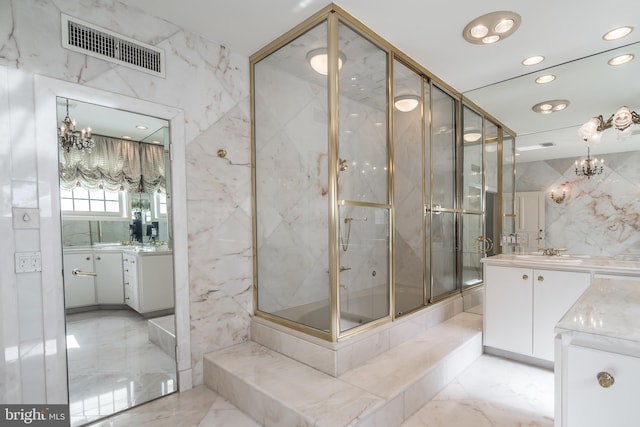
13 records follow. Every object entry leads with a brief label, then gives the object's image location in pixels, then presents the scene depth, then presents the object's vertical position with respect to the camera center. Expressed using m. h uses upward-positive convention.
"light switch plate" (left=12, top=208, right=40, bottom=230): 1.69 -0.04
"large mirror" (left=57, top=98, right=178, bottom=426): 1.93 -0.34
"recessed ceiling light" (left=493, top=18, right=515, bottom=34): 2.22 +1.28
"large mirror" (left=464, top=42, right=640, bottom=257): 2.29 +0.37
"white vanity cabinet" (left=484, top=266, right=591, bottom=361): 2.39 -0.84
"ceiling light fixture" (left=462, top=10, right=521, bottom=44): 2.18 +1.29
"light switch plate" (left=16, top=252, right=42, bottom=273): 1.70 -0.28
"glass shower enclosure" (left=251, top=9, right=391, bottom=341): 2.20 +0.20
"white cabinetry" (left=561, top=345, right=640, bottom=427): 0.88 -0.55
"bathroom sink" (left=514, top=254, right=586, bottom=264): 2.47 -0.47
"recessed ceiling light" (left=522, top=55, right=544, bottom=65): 2.69 +1.25
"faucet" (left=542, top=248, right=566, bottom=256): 2.65 -0.42
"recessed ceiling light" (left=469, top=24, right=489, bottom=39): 2.30 +1.29
